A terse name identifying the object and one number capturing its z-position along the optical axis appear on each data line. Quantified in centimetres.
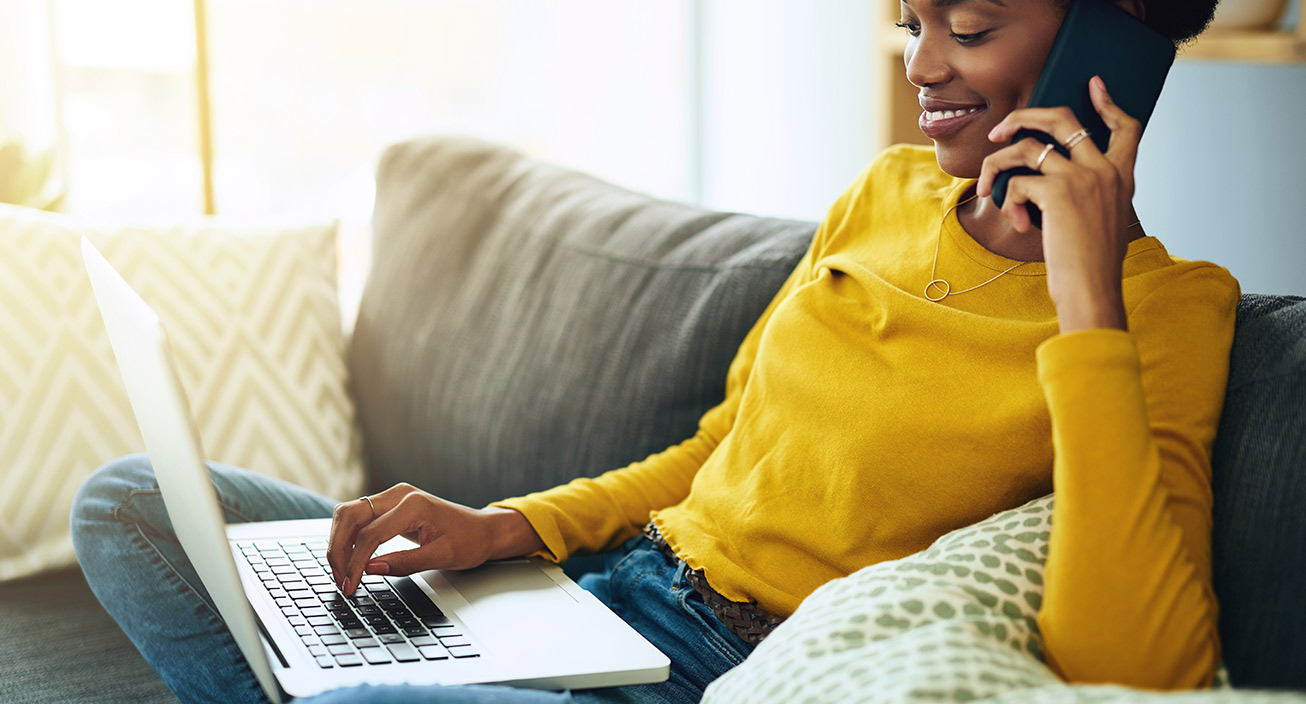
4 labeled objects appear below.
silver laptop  74
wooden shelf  190
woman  75
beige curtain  239
